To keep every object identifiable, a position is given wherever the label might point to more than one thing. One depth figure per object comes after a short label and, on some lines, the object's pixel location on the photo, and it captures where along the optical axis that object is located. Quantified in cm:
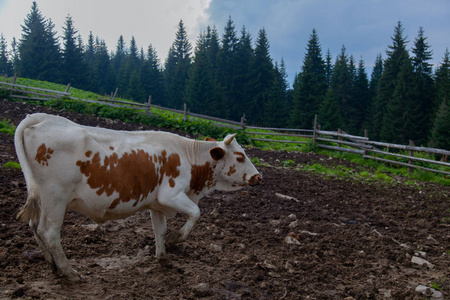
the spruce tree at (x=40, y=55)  5725
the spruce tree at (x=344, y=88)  5666
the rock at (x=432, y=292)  374
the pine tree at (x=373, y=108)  4875
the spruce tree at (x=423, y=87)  4262
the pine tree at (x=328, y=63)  6843
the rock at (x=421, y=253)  509
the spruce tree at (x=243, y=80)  5794
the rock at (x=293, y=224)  596
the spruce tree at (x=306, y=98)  4888
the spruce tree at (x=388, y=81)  4788
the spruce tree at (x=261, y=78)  5700
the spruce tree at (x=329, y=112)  4634
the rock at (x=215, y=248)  475
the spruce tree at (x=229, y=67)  5794
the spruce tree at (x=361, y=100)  5681
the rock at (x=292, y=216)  642
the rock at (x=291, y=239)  522
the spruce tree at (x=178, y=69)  6512
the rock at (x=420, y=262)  470
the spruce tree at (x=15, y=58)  6378
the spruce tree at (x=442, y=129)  3419
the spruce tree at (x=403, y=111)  4281
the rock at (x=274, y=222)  607
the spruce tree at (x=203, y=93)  5400
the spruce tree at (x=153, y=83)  6519
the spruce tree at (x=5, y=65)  7006
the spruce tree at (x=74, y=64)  6150
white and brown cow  338
